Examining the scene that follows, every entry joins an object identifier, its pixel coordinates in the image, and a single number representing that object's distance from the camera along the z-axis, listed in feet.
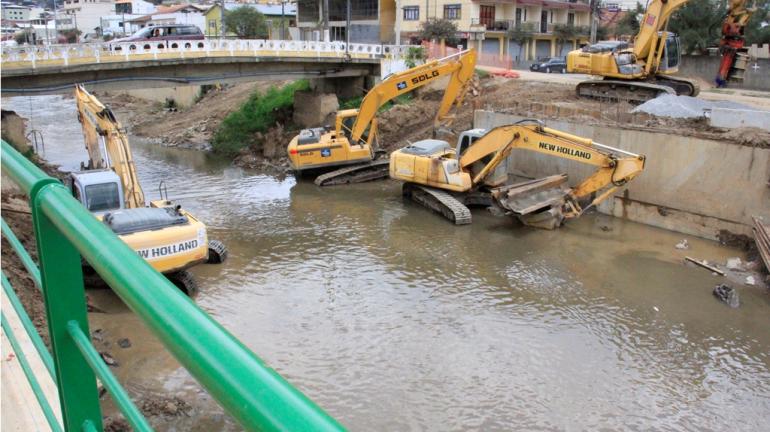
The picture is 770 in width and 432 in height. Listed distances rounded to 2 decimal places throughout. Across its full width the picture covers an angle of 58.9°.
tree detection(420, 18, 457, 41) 151.02
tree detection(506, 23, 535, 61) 161.48
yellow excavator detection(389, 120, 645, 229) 56.24
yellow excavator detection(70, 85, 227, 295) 38.63
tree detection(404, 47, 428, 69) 110.01
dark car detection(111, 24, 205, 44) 104.42
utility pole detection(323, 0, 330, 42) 150.34
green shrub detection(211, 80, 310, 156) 100.94
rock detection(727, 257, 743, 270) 50.19
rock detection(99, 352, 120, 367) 31.69
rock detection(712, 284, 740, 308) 43.98
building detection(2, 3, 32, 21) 393.64
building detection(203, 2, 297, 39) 208.85
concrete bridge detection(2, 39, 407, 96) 72.84
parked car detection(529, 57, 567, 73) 129.90
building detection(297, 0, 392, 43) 175.83
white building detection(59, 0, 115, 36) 301.94
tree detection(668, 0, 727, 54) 112.68
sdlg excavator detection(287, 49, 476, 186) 75.72
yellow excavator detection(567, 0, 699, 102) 76.18
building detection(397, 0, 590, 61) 157.99
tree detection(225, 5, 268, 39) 193.50
